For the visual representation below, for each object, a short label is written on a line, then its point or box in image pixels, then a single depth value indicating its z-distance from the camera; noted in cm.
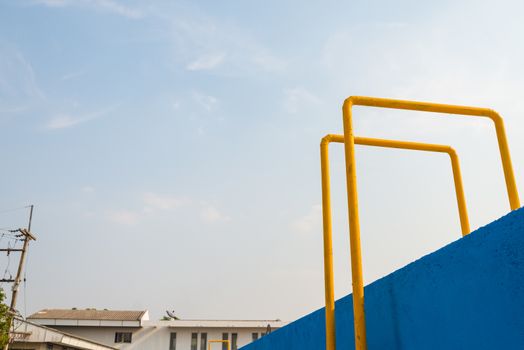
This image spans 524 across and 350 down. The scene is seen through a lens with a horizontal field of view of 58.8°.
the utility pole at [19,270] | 2427
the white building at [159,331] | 3039
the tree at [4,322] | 2309
